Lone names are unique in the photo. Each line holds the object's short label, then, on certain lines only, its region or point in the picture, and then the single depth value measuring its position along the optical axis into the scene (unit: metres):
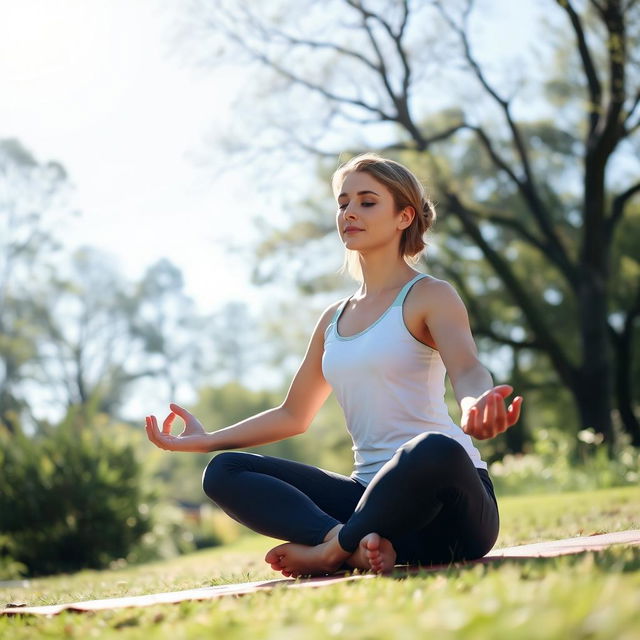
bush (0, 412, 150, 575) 9.13
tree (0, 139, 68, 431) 27.52
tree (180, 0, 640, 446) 14.69
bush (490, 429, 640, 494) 11.63
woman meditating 2.76
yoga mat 2.68
